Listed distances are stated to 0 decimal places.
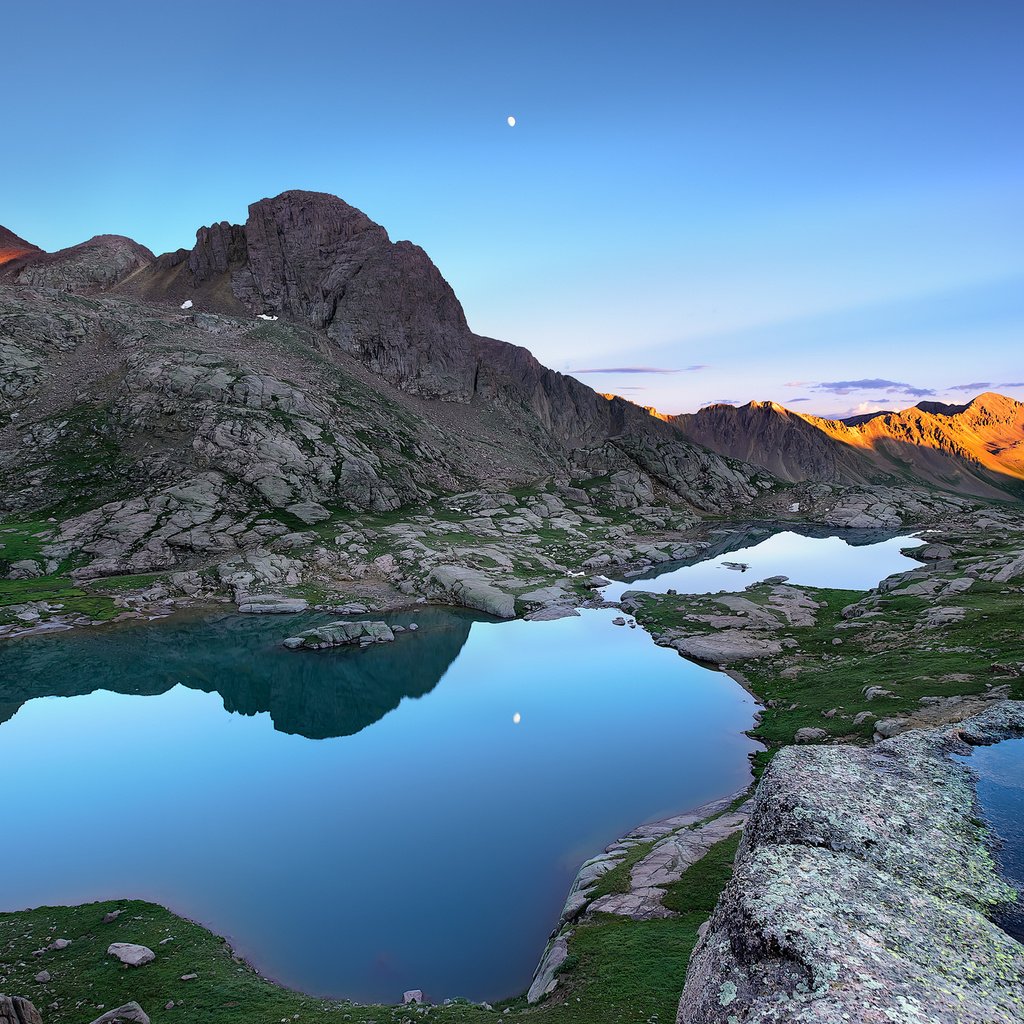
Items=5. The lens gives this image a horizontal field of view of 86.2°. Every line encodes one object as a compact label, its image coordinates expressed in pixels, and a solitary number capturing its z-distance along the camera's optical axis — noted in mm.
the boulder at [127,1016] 17891
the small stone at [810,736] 37312
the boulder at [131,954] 22344
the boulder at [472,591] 81562
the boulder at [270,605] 79000
